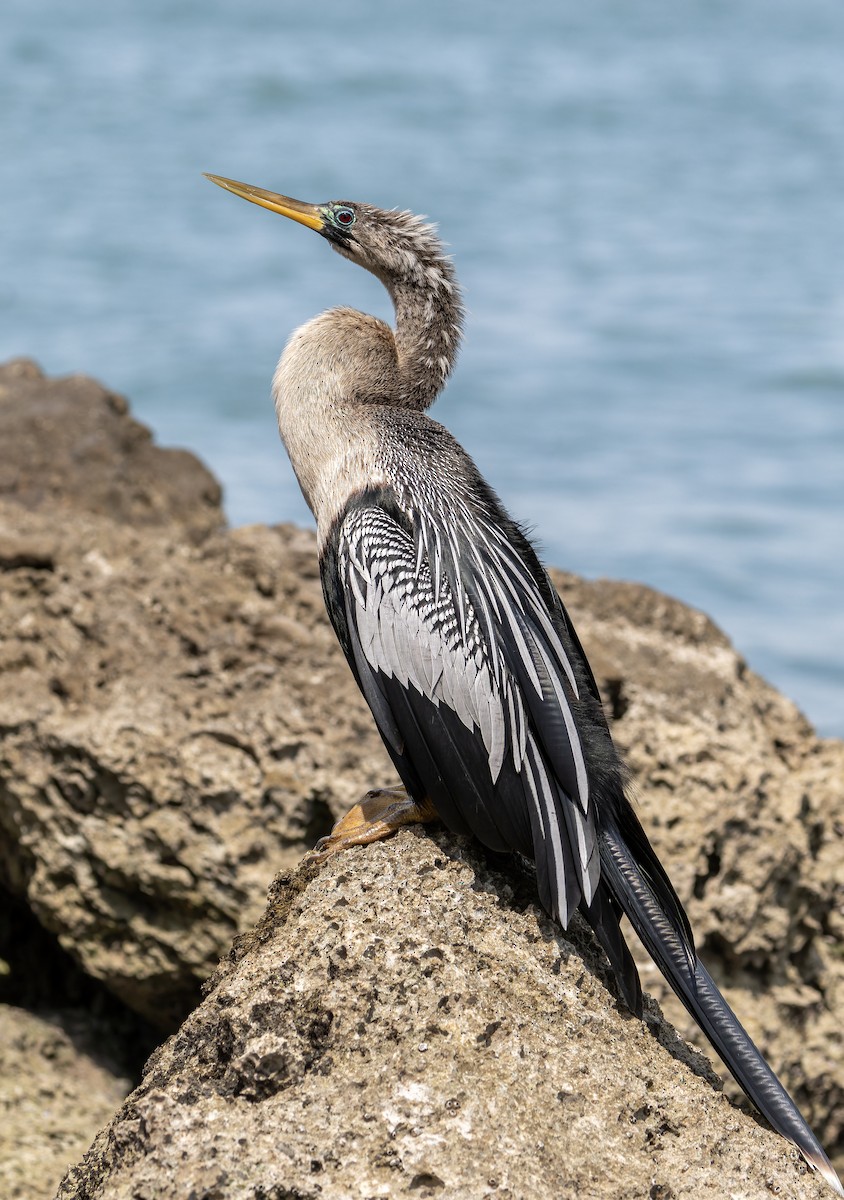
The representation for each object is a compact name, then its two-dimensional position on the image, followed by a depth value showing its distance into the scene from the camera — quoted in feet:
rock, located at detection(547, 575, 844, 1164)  32.65
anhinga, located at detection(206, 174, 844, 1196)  21.90
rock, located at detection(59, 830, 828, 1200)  18.11
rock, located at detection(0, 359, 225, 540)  43.57
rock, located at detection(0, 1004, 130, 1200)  29.94
